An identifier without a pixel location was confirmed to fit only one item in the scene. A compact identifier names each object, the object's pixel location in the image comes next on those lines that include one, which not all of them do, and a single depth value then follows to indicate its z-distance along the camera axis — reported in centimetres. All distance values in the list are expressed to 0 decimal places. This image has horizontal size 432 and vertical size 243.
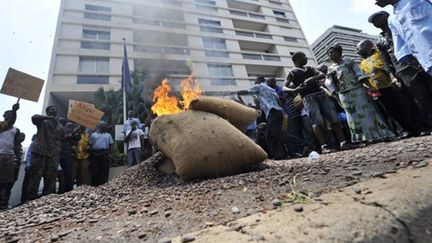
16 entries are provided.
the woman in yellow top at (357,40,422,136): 366
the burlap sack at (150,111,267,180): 256
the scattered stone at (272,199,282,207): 137
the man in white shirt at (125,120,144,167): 606
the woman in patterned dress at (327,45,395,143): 352
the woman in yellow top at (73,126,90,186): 561
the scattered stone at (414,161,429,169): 163
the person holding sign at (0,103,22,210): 399
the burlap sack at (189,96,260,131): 312
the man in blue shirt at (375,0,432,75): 266
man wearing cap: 311
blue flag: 1106
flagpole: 1077
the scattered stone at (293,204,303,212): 120
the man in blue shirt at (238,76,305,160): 430
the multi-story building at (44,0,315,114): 2122
